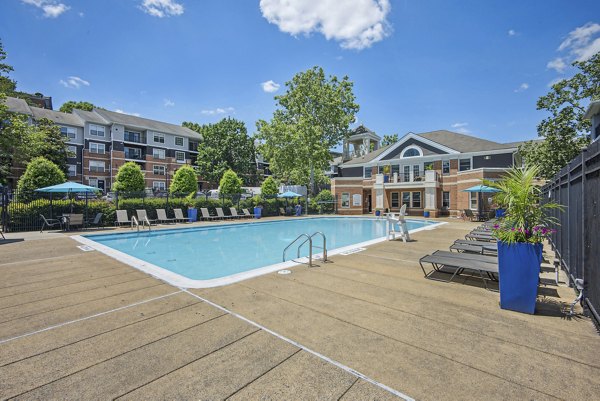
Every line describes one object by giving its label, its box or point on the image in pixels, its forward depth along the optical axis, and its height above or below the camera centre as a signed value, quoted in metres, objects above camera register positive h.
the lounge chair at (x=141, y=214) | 17.37 -0.79
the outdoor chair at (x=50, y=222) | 14.59 -1.15
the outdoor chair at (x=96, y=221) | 16.32 -1.17
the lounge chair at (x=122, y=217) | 16.81 -0.96
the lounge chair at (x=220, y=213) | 22.36 -0.95
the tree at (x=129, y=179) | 22.75 +1.97
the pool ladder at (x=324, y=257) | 6.87 -1.48
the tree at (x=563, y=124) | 22.97 +6.81
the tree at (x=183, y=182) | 23.72 +1.75
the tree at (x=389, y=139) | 67.38 +15.70
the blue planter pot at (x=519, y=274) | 3.89 -1.08
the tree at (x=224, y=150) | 44.72 +8.69
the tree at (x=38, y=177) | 15.35 +1.47
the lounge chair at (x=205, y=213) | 21.42 -0.90
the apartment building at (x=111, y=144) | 39.72 +9.23
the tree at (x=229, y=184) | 24.64 +1.63
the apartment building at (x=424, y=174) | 25.95 +2.98
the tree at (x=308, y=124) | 32.69 +9.93
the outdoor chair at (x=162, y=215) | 18.69 -0.94
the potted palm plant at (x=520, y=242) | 3.92 -0.60
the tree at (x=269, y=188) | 28.22 +1.42
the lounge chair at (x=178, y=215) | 19.25 -0.96
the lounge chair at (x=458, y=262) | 5.19 -1.25
